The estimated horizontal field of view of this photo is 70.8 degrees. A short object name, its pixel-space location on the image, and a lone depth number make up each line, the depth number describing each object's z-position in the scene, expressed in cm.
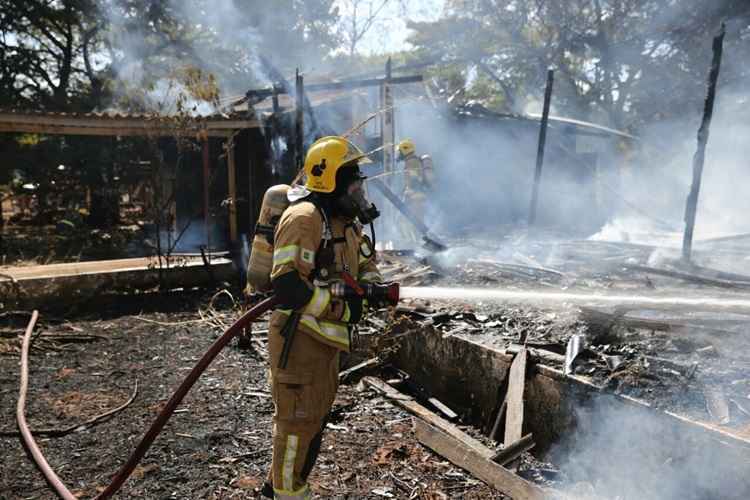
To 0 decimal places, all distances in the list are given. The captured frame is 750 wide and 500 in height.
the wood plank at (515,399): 424
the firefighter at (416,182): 1127
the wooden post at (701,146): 753
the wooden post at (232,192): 1187
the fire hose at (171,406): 294
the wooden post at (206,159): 1166
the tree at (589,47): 2206
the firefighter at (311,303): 281
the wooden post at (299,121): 911
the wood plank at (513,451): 392
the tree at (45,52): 1608
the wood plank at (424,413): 419
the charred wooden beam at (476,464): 351
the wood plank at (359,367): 570
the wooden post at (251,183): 1287
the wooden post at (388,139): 1339
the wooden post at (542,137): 1014
